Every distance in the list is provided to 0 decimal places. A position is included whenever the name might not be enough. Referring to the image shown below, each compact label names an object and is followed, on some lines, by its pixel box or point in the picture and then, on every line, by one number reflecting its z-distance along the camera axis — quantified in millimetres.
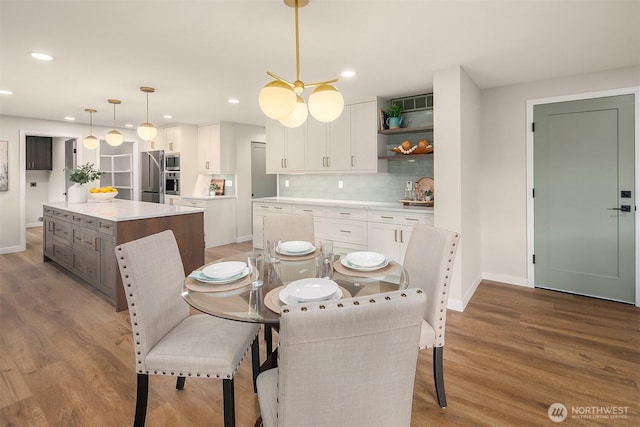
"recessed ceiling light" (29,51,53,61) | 2893
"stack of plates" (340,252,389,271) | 1995
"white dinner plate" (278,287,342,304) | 1453
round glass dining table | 1446
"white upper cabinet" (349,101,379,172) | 4387
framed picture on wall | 5660
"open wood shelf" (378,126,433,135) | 3959
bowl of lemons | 4855
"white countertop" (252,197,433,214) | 3848
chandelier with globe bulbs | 1742
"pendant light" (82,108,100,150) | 5012
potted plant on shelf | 4227
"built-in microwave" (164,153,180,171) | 6598
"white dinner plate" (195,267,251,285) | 1755
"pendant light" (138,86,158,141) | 3936
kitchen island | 3385
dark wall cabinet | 8352
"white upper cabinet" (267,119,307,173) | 5156
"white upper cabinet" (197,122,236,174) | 6301
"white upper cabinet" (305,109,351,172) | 4645
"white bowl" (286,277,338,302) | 1467
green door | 3383
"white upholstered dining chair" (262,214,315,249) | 3076
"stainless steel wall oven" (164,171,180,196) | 6614
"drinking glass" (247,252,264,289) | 1776
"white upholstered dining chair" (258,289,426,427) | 910
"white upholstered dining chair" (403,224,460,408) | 1888
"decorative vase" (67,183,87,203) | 4711
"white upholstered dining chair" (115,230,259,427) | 1562
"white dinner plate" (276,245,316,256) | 2354
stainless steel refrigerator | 6836
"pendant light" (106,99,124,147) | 4492
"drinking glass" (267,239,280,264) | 2236
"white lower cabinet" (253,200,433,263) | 3863
